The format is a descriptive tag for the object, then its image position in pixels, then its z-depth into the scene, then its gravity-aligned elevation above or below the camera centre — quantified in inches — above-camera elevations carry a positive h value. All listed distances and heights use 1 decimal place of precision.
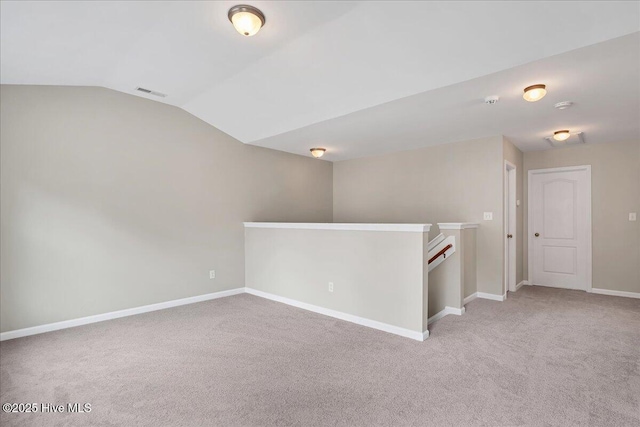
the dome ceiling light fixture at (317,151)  222.5 +43.2
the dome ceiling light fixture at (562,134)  174.4 +42.3
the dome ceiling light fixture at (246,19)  94.8 +59.7
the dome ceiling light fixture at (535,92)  114.9 +43.7
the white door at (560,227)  207.8 -11.6
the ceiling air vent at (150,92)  155.9 +61.4
